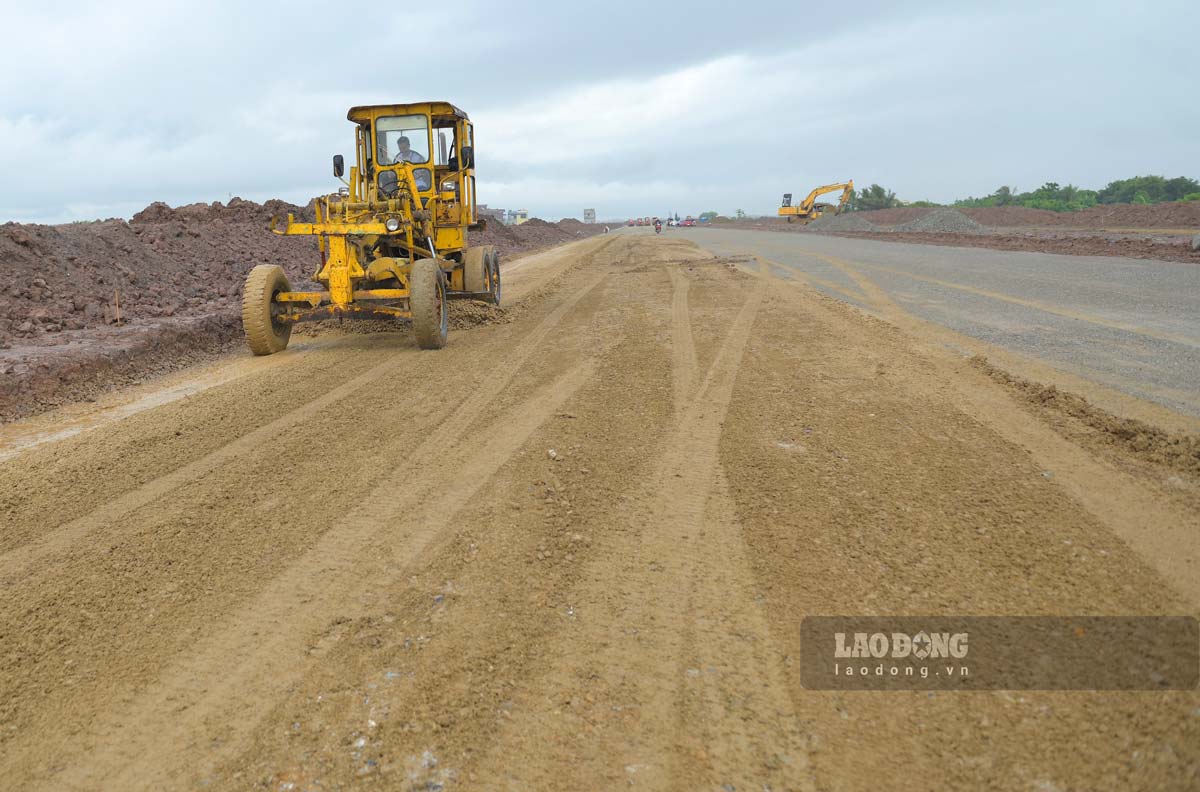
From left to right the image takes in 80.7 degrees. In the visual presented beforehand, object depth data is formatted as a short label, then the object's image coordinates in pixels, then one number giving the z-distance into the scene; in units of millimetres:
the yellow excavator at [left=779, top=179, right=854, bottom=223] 58125
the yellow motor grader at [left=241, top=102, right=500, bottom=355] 8719
